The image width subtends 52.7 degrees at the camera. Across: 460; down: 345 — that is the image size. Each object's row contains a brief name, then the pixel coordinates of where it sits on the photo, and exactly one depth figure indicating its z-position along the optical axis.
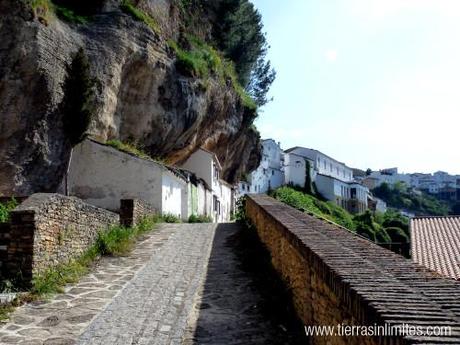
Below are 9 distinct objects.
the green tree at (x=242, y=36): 38.59
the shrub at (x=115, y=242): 11.63
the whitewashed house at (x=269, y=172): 70.44
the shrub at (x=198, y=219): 25.11
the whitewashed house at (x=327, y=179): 82.62
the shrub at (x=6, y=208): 9.28
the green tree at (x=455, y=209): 129.09
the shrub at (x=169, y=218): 20.35
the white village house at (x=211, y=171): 33.19
